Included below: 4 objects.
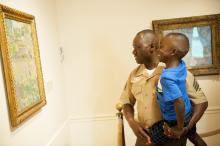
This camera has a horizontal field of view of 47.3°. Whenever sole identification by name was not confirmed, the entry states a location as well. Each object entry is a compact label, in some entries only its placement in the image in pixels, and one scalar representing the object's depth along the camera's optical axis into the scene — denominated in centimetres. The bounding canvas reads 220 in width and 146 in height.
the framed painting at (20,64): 163
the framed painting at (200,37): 274
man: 158
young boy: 142
